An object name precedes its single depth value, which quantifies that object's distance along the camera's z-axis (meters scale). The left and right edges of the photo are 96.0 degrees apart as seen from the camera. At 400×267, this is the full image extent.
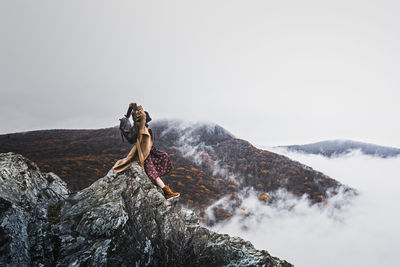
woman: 7.44
